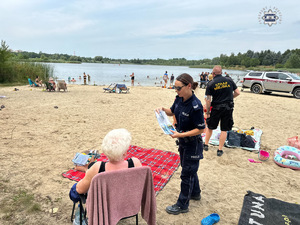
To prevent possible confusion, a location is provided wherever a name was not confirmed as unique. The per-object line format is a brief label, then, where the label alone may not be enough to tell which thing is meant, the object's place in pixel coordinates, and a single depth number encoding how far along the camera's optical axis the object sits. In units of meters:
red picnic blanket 3.56
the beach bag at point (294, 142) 4.89
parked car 13.89
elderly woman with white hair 1.69
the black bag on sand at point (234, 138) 5.27
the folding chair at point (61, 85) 14.79
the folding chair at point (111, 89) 15.36
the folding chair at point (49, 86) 14.66
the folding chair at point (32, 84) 17.52
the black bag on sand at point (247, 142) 5.15
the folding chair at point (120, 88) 15.30
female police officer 2.39
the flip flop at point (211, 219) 2.59
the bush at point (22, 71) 19.59
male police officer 4.16
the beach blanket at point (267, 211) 2.64
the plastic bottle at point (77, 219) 2.29
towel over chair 1.61
